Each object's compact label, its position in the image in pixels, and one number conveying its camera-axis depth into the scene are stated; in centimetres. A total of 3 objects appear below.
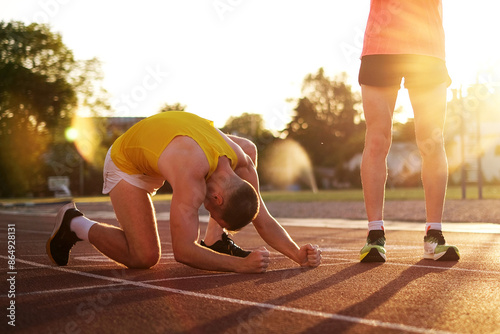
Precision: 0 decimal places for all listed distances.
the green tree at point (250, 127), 7998
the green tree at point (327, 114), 8456
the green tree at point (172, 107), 6693
